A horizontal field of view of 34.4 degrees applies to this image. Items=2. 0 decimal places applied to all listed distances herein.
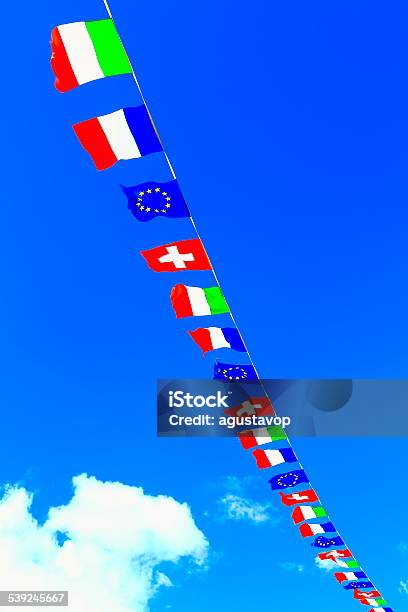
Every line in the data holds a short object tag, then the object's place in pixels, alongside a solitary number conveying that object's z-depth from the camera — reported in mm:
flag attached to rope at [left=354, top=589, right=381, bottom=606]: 15867
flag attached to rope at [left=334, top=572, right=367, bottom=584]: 14953
